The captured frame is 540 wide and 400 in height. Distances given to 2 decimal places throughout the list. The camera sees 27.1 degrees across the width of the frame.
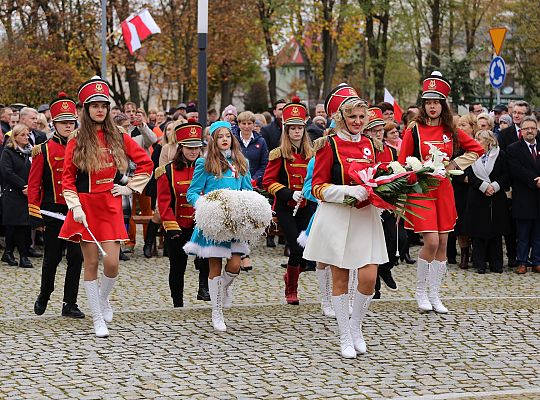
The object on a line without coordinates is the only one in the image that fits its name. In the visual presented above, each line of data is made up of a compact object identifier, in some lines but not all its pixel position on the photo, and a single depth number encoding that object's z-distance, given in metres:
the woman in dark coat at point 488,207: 14.68
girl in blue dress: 10.06
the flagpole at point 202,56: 14.44
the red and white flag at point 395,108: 21.05
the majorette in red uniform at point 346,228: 8.78
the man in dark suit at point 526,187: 14.56
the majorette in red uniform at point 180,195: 11.04
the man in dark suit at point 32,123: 15.50
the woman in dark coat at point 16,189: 15.32
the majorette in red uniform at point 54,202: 10.55
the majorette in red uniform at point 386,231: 12.02
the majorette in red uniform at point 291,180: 11.23
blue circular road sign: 21.53
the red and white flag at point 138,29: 26.52
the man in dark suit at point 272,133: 17.68
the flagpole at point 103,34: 26.59
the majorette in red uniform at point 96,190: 9.56
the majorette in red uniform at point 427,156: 10.66
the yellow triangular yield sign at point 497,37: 21.20
